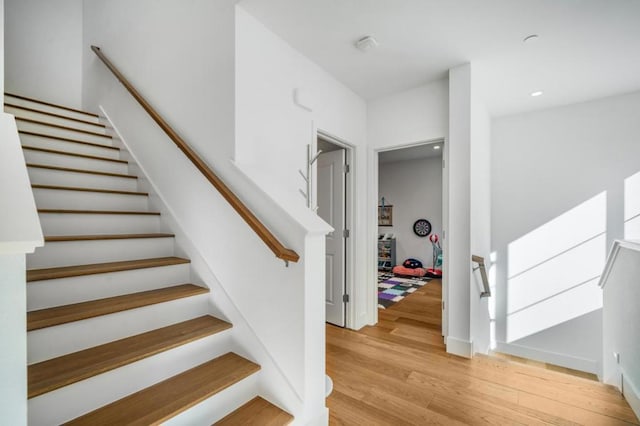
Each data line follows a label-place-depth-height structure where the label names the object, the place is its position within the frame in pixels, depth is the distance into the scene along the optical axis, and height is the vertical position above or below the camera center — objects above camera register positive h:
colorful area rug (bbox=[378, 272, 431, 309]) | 4.57 -1.46
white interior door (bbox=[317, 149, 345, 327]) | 3.35 -0.09
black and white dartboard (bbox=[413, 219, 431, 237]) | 6.88 -0.39
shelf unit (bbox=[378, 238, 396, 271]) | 7.15 -1.10
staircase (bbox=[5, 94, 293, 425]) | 1.26 -0.61
